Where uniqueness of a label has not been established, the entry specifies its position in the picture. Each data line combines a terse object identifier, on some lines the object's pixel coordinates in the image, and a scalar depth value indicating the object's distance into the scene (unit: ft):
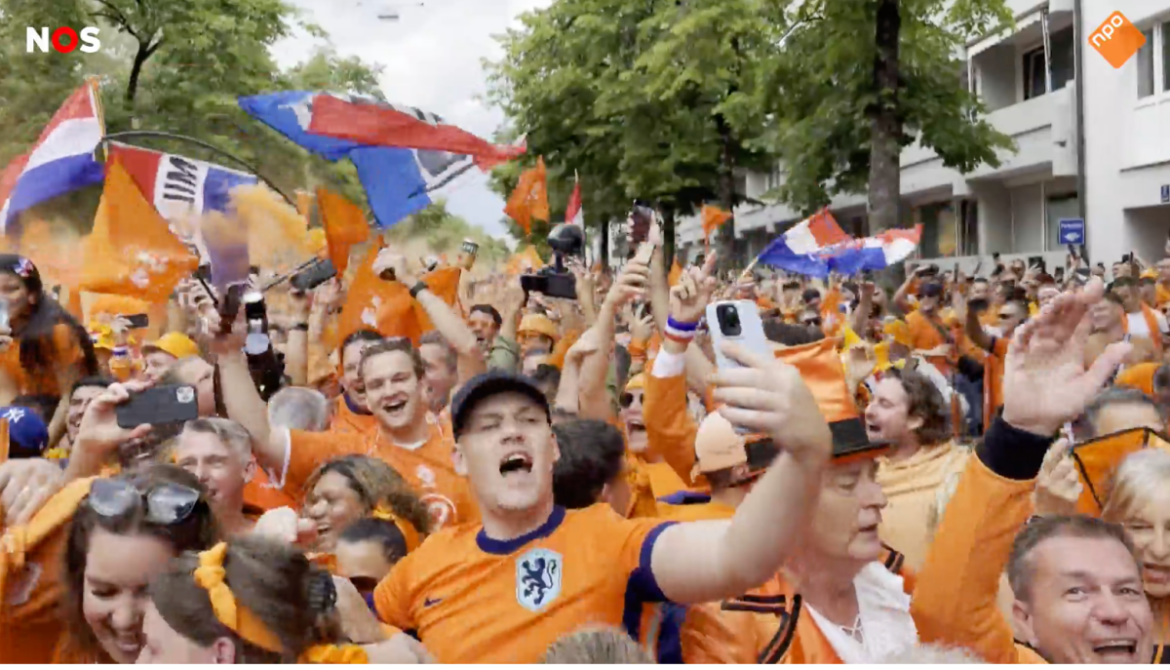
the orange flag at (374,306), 22.18
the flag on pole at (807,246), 33.94
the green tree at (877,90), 53.98
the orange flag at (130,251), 21.53
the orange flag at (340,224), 23.63
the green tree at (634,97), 77.15
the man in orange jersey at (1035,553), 8.86
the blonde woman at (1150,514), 10.59
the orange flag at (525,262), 41.15
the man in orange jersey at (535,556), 7.90
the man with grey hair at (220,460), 12.16
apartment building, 68.23
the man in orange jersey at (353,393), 17.37
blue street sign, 49.08
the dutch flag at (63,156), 24.54
